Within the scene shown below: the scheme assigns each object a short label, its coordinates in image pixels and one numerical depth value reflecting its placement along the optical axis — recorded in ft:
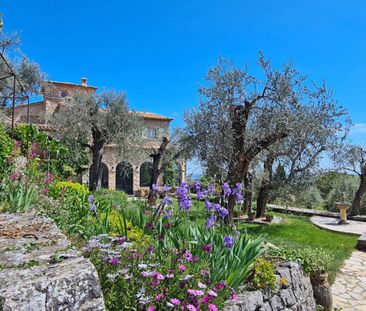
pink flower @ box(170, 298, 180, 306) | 7.61
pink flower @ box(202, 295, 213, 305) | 8.27
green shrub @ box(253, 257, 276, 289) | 11.37
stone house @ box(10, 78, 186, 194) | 94.58
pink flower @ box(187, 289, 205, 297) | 7.85
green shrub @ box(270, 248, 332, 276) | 14.82
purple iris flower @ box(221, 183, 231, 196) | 13.25
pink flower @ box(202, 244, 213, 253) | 10.08
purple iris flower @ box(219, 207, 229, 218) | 11.91
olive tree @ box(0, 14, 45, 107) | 53.42
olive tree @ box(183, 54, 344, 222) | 28.84
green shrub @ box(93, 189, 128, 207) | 28.57
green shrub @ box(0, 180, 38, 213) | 14.95
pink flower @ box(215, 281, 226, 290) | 9.03
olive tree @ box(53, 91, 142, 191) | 54.49
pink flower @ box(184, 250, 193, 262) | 9.25
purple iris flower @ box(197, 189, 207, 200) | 12.77
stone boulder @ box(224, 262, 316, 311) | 10.25
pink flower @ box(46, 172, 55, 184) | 24.08
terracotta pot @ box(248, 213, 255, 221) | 46.66
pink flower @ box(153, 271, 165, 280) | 7.97
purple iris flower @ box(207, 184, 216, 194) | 13.48
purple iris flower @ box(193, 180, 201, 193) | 13.43
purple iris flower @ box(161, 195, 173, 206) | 12.40
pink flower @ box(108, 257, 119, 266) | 8.83
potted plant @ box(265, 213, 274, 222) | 45.44
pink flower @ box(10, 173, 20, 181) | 19.12
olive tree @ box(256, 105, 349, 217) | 29.25
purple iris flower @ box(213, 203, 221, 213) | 12.27
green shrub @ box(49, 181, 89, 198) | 23.32
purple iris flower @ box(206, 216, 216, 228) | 11.50
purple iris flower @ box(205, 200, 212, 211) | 12.16
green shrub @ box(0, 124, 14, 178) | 20.22
